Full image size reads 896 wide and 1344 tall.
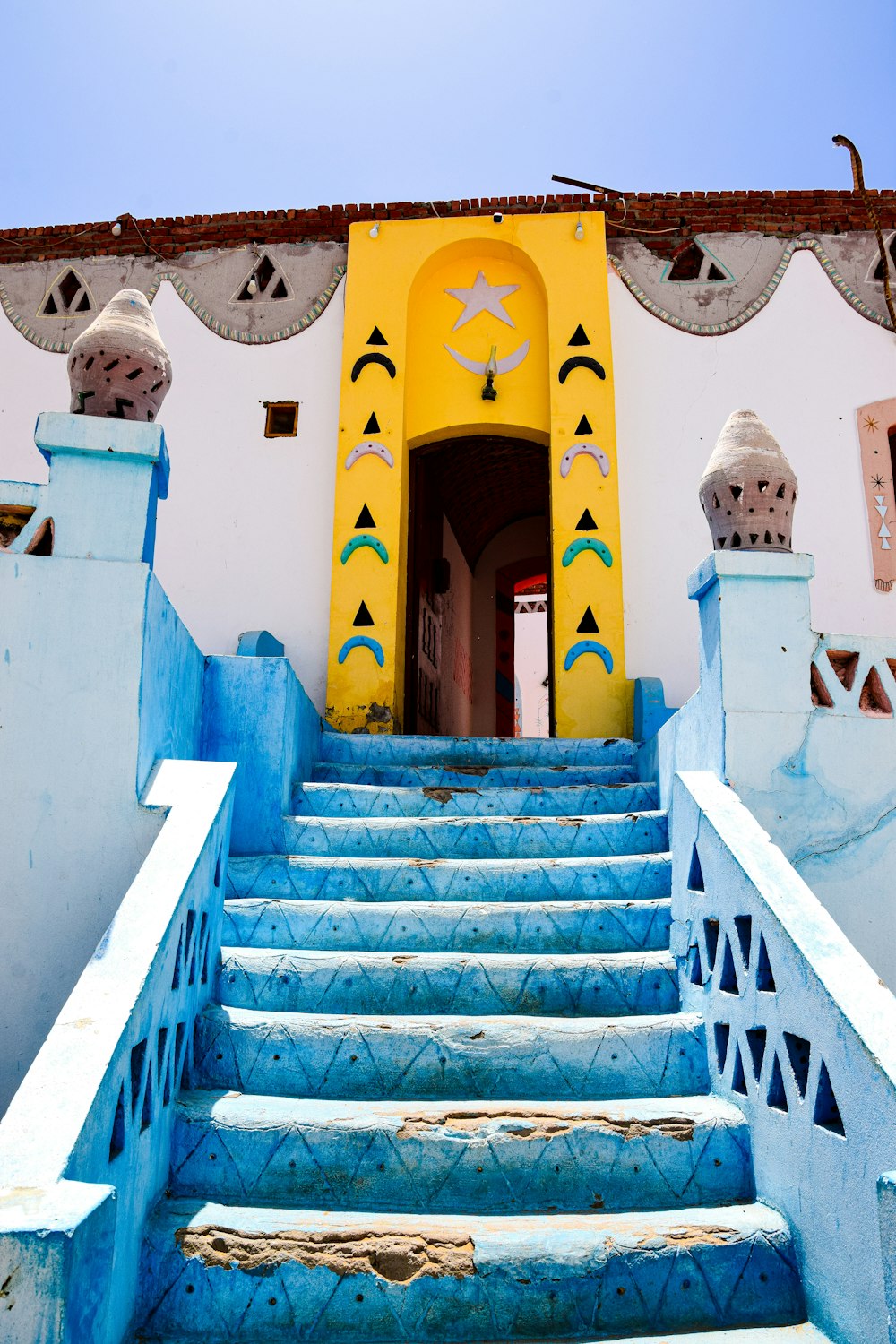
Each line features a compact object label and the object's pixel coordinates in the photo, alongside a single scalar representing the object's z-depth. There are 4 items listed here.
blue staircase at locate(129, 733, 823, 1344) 2.33
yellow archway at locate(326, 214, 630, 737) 7.33
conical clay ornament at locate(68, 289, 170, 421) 3.75
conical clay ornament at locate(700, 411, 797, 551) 4.02
